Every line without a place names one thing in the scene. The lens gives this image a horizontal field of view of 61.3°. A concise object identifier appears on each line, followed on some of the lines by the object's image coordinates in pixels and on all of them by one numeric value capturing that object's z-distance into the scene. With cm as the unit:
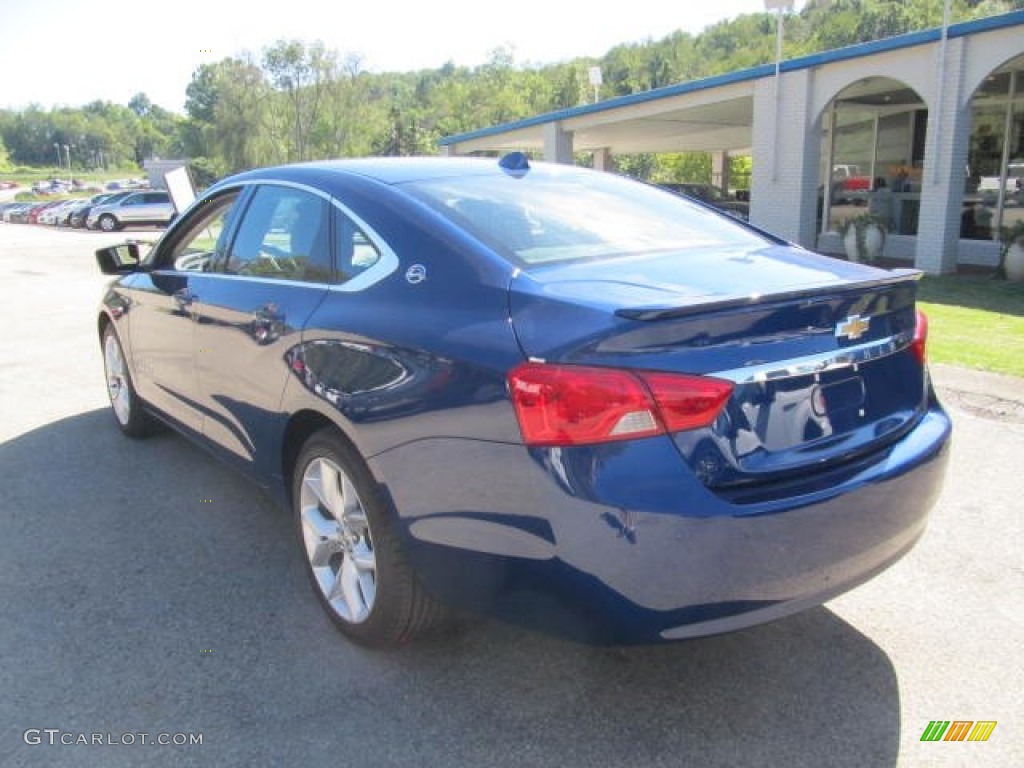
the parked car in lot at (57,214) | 4122
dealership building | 1252
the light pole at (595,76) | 2664
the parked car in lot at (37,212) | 4605
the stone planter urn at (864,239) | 1416
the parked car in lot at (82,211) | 3722
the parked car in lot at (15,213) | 5024
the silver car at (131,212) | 3519
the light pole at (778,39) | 1452
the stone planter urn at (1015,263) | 1177
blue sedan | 217
